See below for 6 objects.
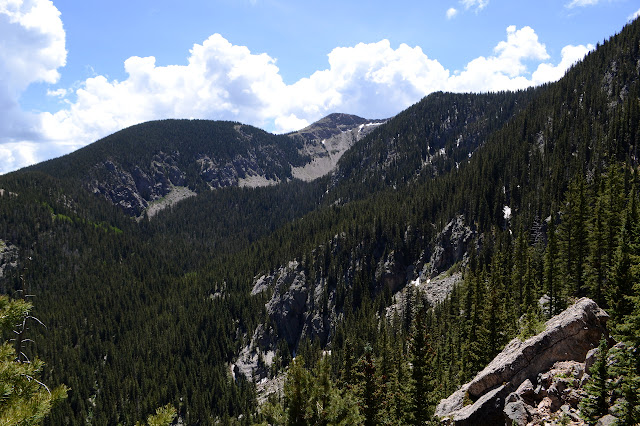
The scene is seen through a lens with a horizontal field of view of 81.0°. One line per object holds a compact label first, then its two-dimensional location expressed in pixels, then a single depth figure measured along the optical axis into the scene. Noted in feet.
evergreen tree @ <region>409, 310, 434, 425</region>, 95.61
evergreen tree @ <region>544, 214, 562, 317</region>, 146.30
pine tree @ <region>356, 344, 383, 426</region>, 97.25
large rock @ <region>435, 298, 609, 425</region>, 76.74
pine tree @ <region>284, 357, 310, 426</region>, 63.05
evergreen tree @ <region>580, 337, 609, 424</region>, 57.62
